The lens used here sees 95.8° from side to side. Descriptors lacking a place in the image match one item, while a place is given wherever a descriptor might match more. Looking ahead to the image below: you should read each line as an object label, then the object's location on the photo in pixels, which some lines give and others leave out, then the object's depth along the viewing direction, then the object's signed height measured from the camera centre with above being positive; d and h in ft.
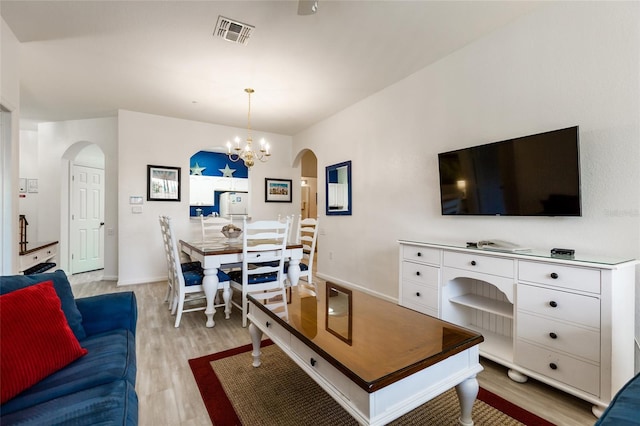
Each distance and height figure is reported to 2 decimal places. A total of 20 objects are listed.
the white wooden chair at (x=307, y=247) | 11.76 -1.56
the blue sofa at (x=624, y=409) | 2.53 -1.83
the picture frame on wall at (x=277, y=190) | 19.02 +1.44
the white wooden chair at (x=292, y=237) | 19.44 -1.72
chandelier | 12.07 +2.58
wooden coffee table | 3.74 -2.11
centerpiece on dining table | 11.62 -0.78
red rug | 5.23 -3.76
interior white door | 17.37 -0.45
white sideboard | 5.24 -2.13
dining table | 9.20 -1.63
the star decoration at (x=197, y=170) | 22.75 +3.32
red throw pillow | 3.67 -1.78
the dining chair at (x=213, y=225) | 14.05 -0.66
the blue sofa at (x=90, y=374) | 3.33 -2.32
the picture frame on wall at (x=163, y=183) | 15.35 +1.57
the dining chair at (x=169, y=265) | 9.88 -2.17
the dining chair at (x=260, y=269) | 9.39 -1.92
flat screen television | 6.59 +0.92
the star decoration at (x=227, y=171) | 23.86 +3.38
